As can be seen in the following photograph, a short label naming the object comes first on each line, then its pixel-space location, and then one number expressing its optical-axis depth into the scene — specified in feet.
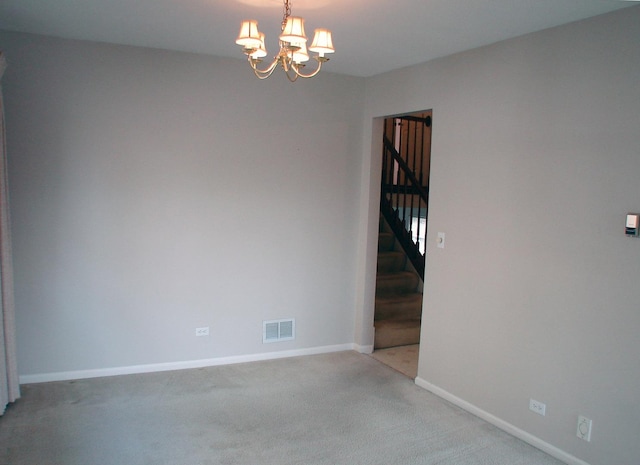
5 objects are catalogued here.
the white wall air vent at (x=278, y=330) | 14.90
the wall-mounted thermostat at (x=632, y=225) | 8.40
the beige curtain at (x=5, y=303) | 10.68
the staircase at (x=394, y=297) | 16.60
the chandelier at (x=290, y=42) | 7.28
